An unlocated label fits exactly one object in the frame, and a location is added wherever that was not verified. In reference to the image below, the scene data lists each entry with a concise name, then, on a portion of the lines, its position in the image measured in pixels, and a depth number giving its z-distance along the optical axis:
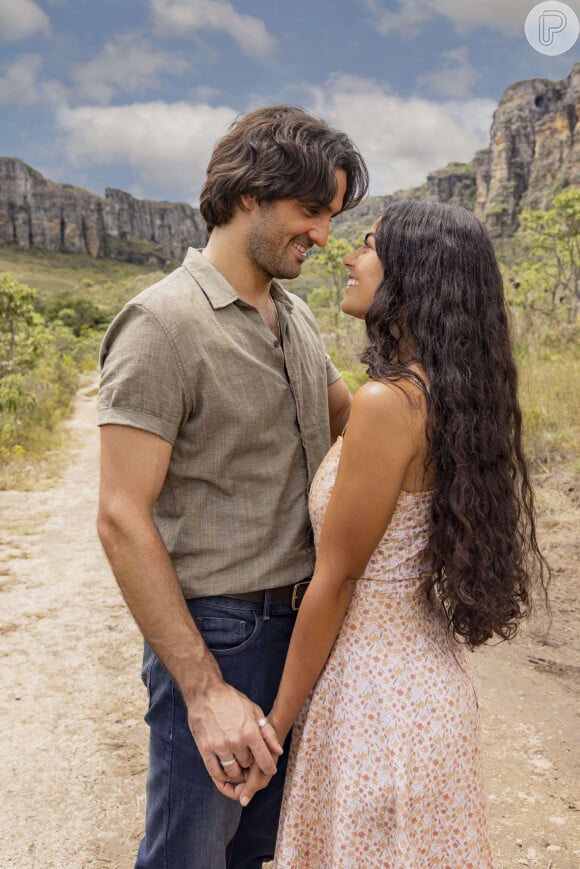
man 1.37
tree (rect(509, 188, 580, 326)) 14.95
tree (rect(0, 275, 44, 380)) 9.80
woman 1.33
